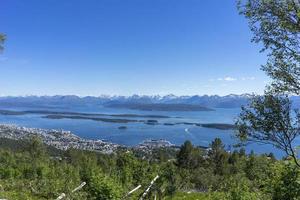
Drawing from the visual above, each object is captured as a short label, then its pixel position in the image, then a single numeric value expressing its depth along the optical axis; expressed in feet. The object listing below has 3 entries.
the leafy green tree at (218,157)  282.28
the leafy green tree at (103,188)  49.57
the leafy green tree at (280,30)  35.81
